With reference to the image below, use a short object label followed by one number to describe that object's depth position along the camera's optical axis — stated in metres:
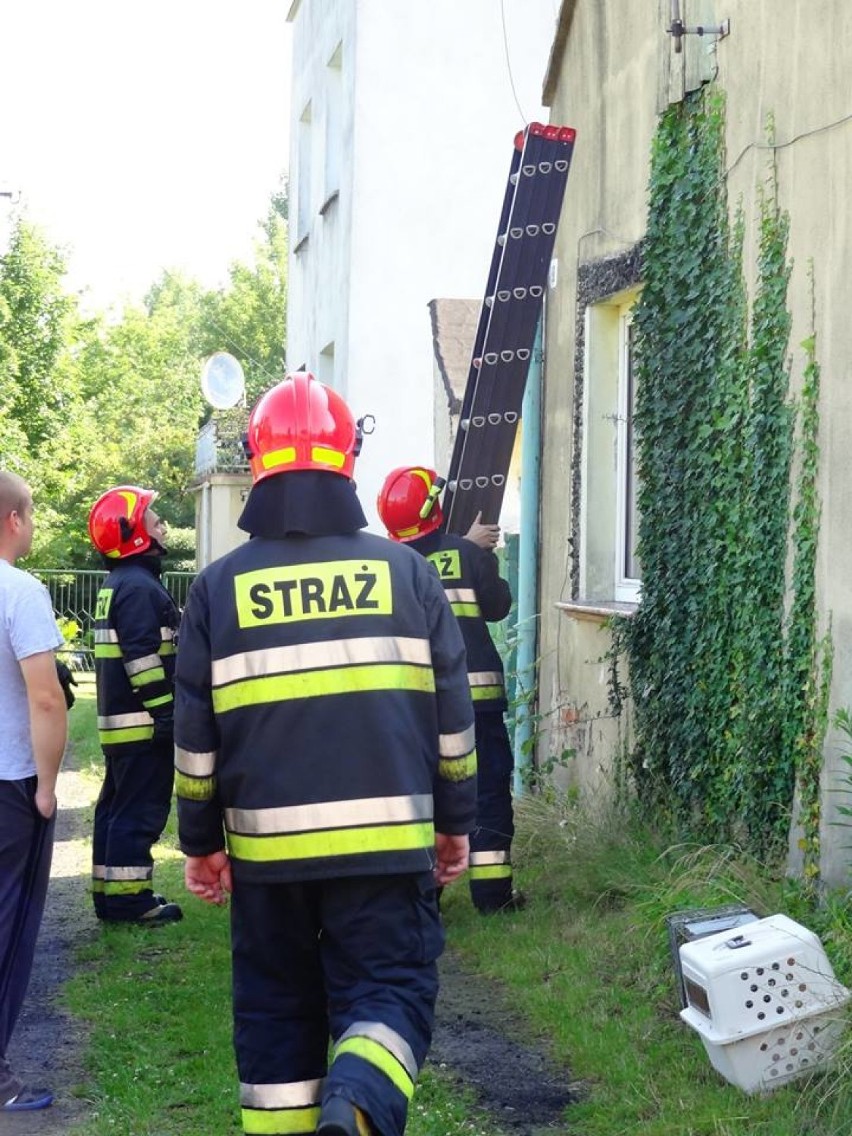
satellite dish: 25.27
